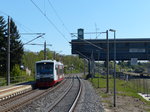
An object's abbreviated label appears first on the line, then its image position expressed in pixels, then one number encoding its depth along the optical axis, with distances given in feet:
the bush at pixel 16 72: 156.46
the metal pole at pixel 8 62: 108.37
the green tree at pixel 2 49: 200.44
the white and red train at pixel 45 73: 110.83
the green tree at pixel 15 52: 209.97
